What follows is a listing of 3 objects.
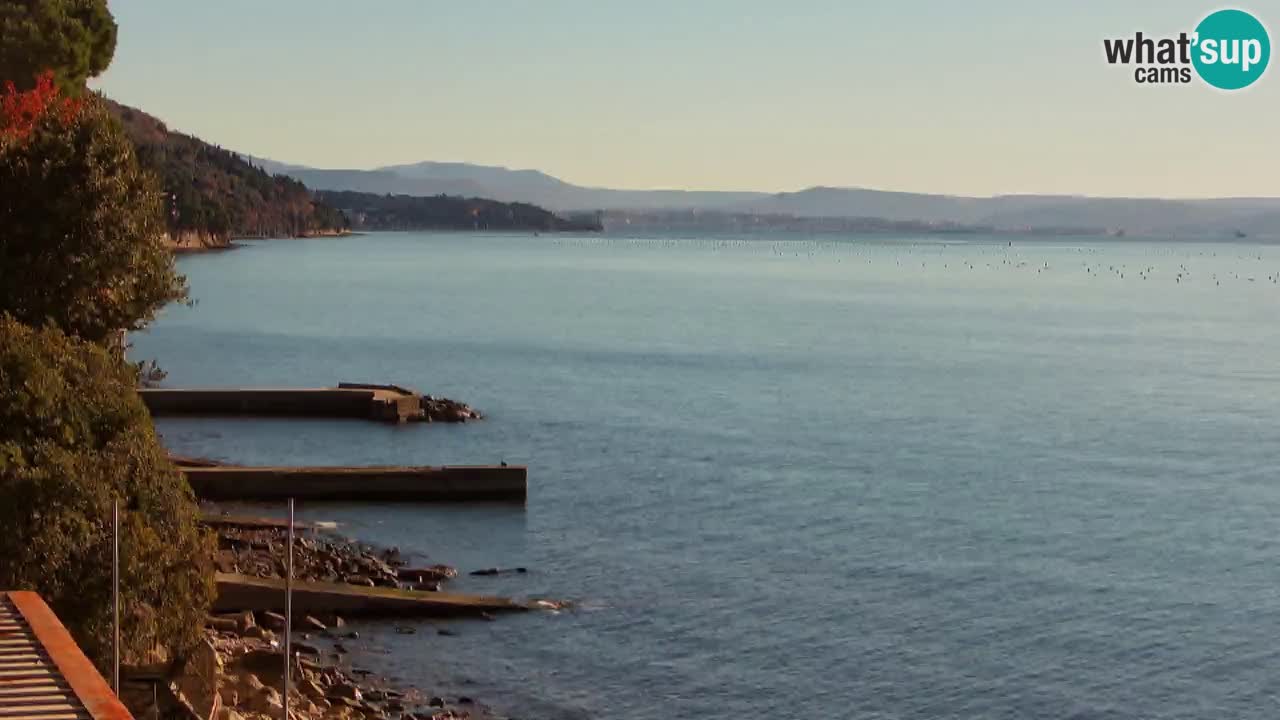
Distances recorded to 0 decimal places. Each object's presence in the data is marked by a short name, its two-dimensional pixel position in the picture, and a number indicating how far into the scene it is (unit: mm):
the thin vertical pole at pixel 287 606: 25441
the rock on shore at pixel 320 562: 41938
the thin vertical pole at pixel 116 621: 22312
